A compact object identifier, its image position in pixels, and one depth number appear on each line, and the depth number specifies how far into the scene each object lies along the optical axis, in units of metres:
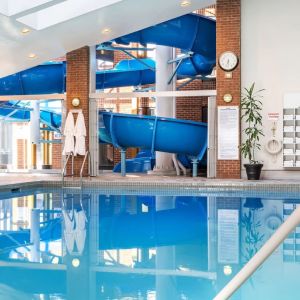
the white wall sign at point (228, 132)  9.05
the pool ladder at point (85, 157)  9.32
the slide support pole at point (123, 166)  10.00
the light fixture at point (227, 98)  9.02
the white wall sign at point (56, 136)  15.38
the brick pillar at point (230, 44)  9.04
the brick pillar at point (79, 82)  9.84
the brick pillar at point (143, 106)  13.50
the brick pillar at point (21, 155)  14.86
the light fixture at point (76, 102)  9.82
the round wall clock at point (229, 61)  9.01
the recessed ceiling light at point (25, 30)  7.75
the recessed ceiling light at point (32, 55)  9.28
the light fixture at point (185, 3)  8.62
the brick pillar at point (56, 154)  14.73
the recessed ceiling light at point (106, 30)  9.02
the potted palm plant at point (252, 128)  8.72
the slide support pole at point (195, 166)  9.88
